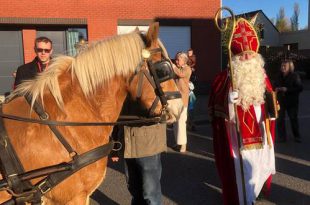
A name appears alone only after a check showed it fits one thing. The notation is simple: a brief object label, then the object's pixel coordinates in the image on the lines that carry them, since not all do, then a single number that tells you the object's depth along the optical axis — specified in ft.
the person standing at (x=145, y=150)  10.41
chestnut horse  7.75
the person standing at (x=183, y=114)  22.11
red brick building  46.61
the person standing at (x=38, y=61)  12.73
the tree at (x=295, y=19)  249.12
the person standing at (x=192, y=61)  28.80
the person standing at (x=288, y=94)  24.88
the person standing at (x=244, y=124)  13.85
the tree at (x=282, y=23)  240.44
